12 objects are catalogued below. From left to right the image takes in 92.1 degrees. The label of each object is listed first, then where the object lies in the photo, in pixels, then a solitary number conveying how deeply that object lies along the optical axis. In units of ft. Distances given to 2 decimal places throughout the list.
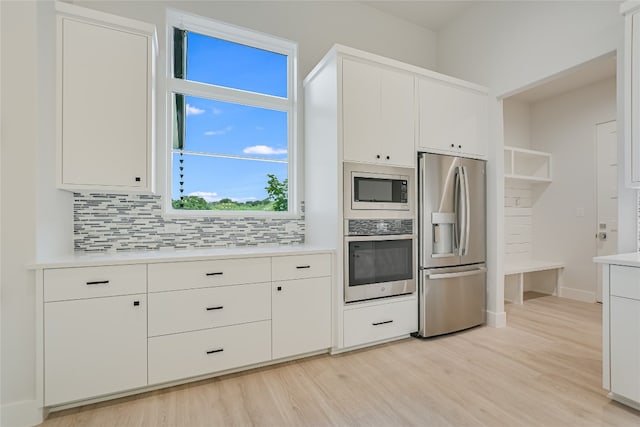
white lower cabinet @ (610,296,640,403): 5.58
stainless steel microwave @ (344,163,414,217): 8.11
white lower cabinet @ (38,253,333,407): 5.66
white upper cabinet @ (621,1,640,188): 6.30
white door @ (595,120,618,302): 12.64
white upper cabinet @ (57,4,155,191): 6.34
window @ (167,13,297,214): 8.80
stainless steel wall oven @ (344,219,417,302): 8.12
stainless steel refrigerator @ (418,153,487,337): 9.04
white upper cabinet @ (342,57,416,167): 8.13
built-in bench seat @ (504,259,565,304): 12.61
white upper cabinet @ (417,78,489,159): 9.26
